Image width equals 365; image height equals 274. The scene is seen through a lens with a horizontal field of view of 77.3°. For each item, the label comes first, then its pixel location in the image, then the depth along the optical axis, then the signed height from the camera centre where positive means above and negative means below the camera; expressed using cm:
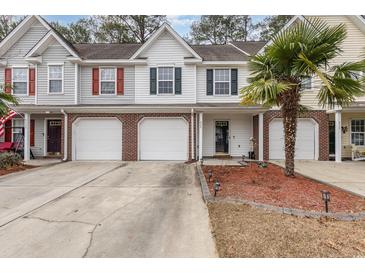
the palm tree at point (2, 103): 969 +156
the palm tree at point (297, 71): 623 +198
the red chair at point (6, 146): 1309 -56
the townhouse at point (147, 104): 1262 +189
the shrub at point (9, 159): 986 -102
